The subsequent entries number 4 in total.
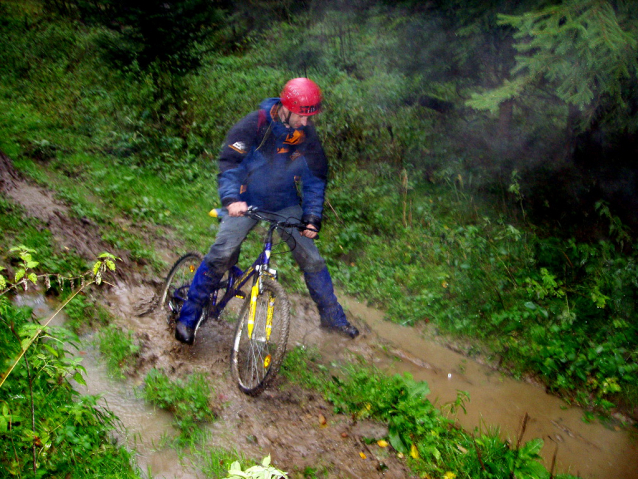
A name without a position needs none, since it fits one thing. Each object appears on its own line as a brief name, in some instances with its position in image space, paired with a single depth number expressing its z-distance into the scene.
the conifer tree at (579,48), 4.41
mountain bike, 4.07
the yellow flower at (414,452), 3.74
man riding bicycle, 4.11
